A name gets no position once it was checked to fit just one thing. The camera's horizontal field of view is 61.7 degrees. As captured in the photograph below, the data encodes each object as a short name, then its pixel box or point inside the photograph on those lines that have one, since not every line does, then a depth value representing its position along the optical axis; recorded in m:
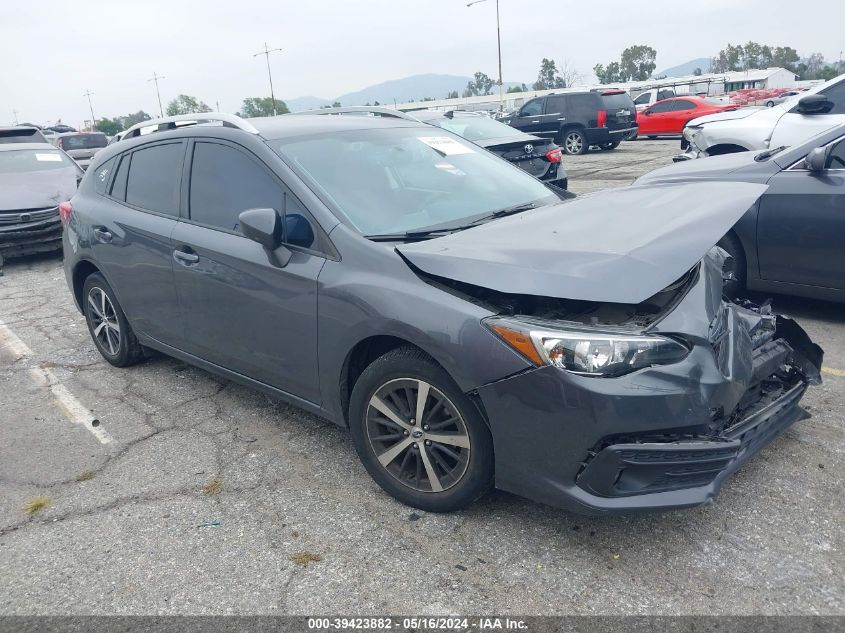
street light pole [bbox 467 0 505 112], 45.96
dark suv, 20.30
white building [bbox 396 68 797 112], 55.00
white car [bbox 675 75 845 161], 7.80
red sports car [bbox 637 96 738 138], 23.70
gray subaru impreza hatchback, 2.57
